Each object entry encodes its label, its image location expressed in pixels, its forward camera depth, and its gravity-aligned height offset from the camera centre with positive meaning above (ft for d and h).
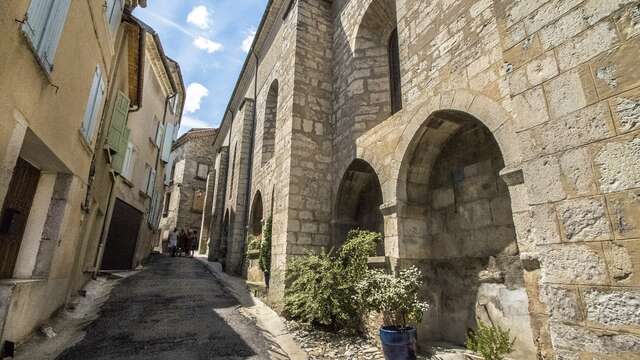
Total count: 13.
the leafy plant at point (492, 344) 8.80 -2.16
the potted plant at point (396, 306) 10.46 -1.46
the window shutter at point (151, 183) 35.59 +8.53
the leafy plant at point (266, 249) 22.89 +0.89
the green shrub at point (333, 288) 14.37 -1.16
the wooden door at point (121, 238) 28.27 +1.97
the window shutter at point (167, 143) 40.22 +14.73
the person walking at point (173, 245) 49.84 +2.27
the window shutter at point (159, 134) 37.09 +14.56
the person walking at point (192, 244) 55.89 +2.89
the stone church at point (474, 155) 5.25 +3.50
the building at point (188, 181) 67.51 +17.14
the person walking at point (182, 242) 53.85 +2.89
